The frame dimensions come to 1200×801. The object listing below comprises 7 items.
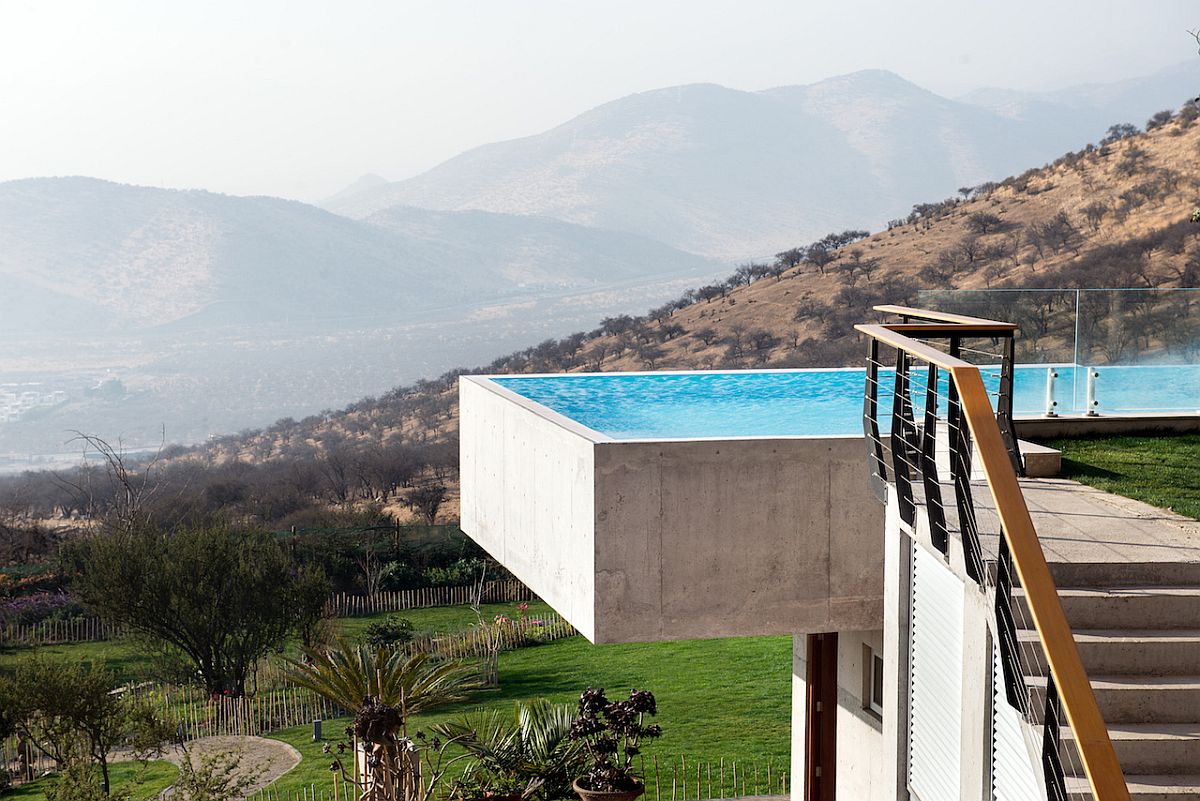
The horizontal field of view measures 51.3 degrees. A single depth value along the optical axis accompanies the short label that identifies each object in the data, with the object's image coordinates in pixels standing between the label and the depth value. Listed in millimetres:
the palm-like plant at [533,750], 12633
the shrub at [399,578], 32281
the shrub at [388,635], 25109
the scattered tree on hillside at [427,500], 42812
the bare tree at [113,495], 33656
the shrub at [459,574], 32125
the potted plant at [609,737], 11438
